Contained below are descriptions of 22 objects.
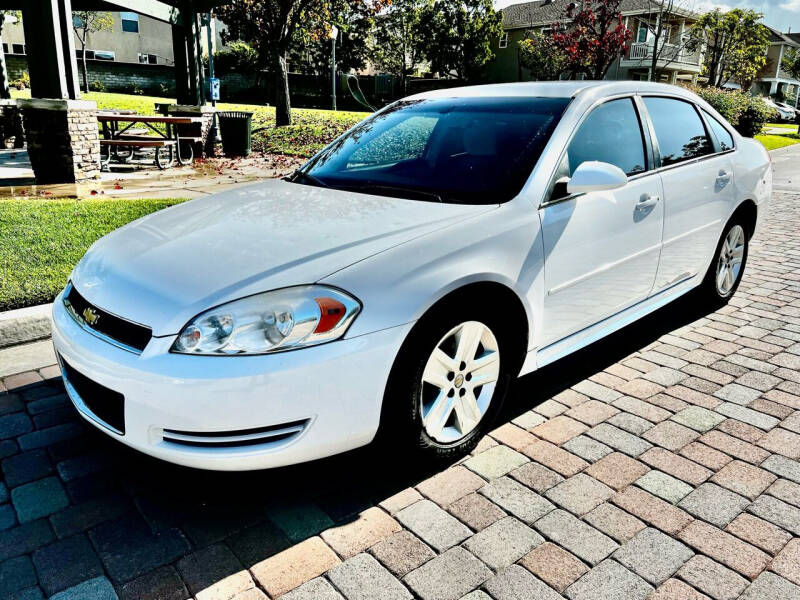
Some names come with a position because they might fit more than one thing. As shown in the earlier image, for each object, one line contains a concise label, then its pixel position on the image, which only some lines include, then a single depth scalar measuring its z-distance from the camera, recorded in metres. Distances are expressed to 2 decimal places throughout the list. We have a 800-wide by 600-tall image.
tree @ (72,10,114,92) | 43.69
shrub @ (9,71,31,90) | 32.28
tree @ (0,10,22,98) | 15.37
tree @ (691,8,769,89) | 45.47
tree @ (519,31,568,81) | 42.25
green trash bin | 14.10
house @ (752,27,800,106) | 75.81
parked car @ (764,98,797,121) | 50.09
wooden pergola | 9.55
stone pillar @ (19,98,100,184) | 9.77
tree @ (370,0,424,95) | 46.78
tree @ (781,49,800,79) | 77.75
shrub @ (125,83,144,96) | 40.19
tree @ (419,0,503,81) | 47.09
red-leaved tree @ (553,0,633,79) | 25.33
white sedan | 2.45
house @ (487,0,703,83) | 46.25
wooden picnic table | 11.03
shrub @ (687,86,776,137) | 22.91
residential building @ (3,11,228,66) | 50.38
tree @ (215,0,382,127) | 18.83
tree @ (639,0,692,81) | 41.38
